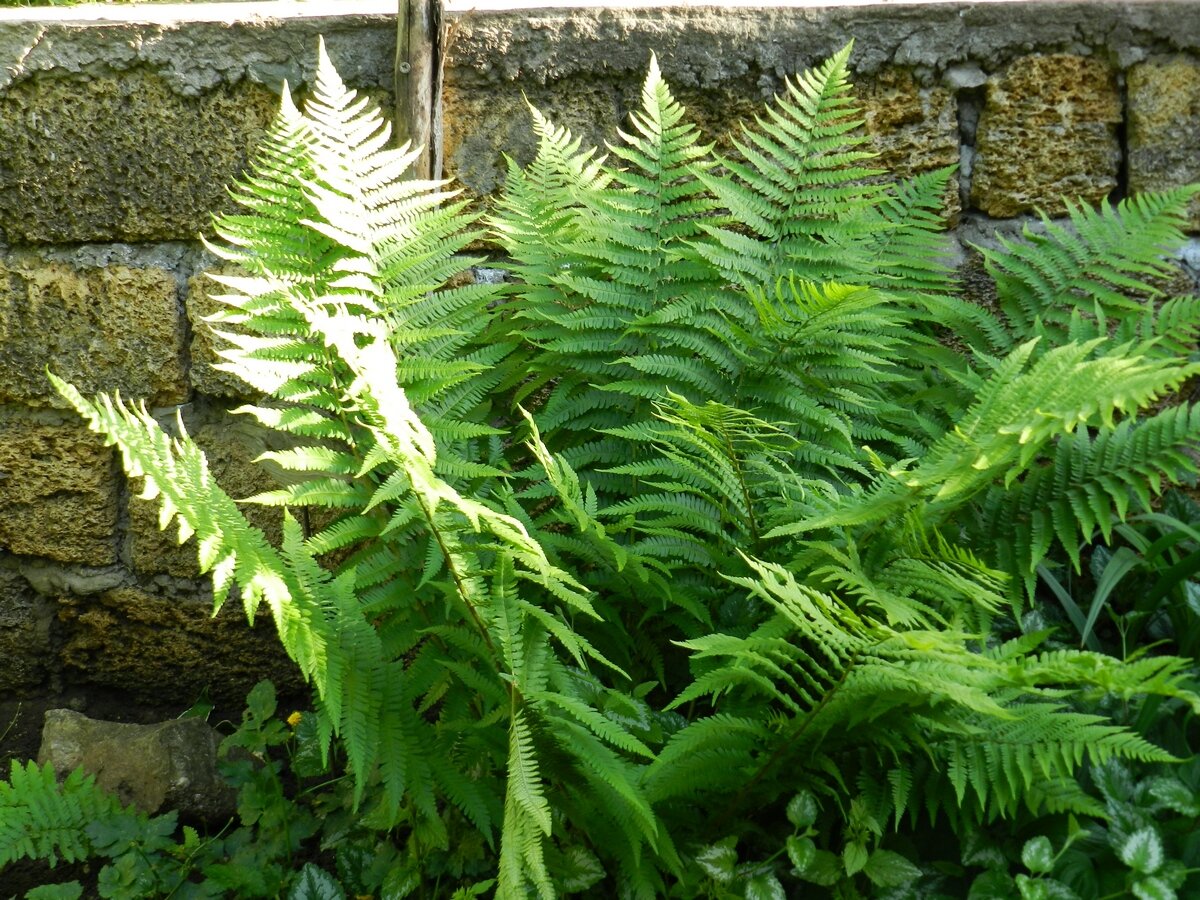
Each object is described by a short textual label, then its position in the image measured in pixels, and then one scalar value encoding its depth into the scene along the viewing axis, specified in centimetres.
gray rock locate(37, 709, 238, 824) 215
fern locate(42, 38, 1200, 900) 141
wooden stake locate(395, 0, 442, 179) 213
